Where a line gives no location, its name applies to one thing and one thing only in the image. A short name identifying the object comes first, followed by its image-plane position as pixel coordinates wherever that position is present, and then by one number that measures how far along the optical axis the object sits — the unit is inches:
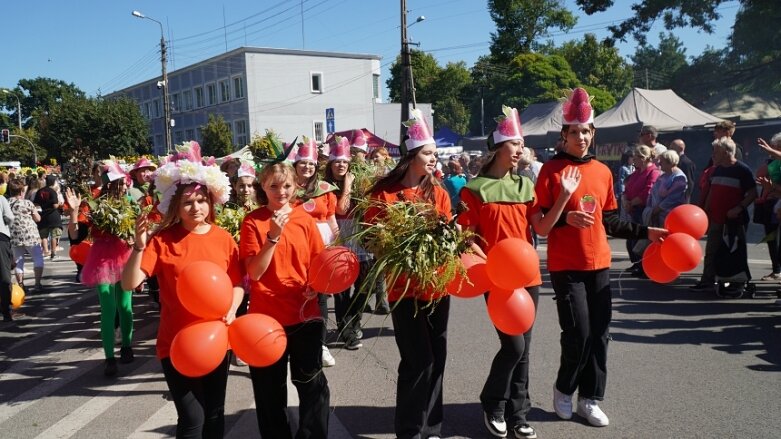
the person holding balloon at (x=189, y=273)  120.6
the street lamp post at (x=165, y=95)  1406.3
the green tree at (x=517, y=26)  2384.4
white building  1881.2
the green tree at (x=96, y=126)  1692.9
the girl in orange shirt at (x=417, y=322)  145.3
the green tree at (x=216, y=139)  1614.2
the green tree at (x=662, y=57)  3907.2
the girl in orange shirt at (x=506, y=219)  155.1
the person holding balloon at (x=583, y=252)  160.4
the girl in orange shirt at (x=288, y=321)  137.3
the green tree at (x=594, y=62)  2342.3
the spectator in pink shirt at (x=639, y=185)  374.9
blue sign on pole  912.9
